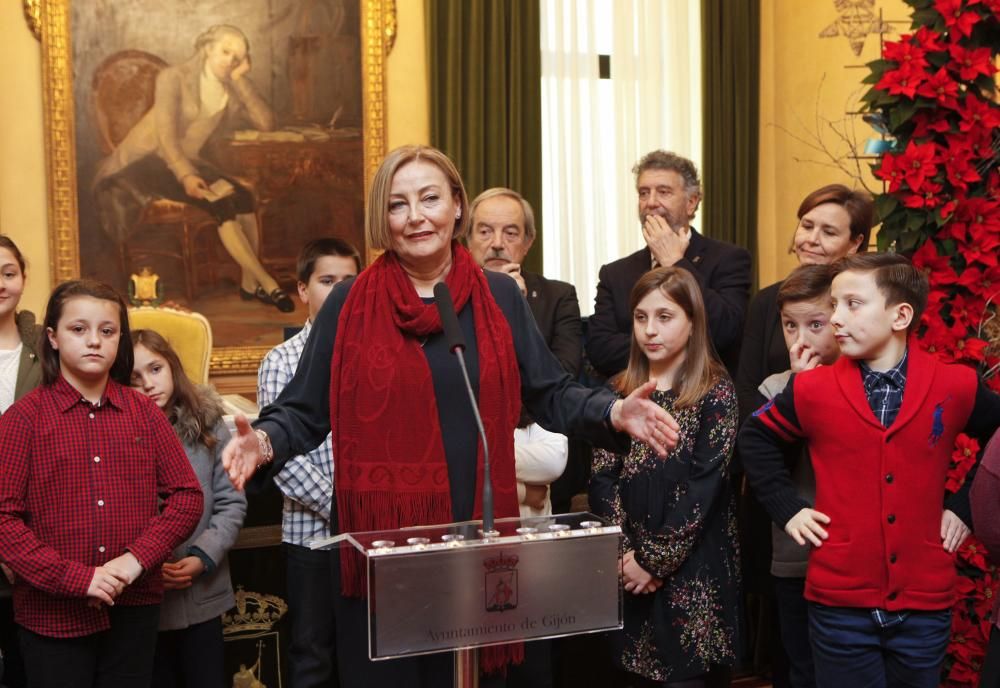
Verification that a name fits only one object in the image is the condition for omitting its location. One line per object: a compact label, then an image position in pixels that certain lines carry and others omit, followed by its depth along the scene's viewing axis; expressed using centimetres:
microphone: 174
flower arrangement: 322
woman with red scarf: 229
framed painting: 706
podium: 159
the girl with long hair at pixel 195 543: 322
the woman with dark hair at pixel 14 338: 329
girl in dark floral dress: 313
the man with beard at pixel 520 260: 401
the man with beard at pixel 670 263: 394
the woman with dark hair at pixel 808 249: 368
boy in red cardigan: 267
